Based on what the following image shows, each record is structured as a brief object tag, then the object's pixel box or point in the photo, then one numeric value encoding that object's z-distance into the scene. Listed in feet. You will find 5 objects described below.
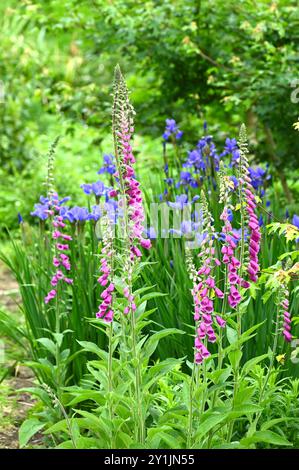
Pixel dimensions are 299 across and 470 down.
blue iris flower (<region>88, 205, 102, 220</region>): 12.60
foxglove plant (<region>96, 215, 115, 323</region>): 8.30
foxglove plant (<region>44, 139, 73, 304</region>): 11.58
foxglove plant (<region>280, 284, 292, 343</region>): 8.99
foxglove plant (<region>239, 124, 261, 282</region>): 8.70
